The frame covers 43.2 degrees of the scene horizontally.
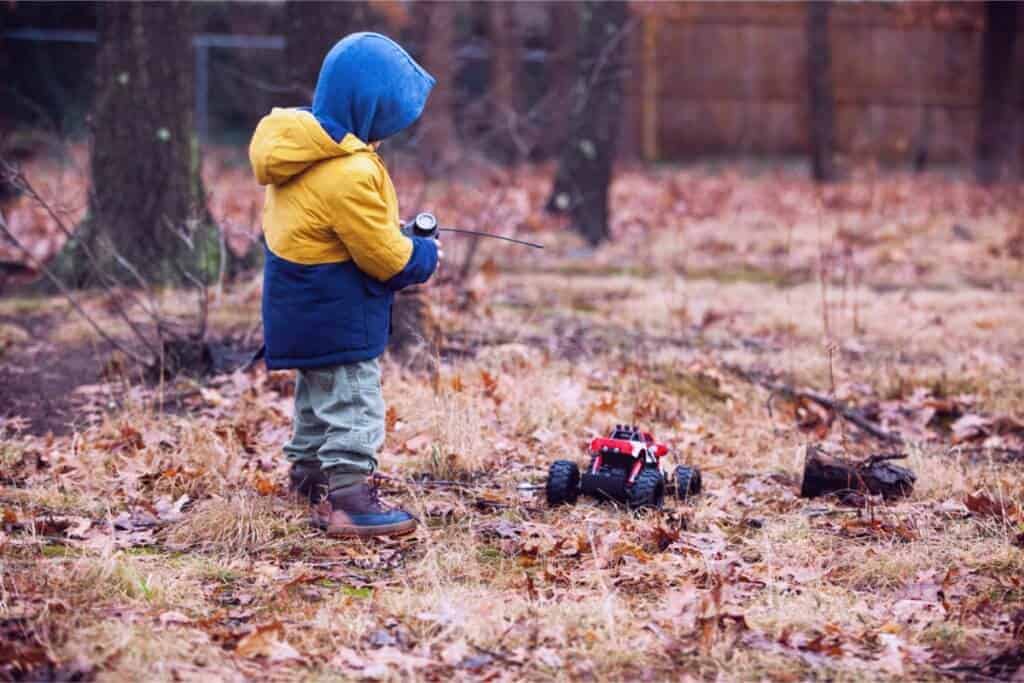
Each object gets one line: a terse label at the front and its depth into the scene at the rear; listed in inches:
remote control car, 197.8
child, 178.5
